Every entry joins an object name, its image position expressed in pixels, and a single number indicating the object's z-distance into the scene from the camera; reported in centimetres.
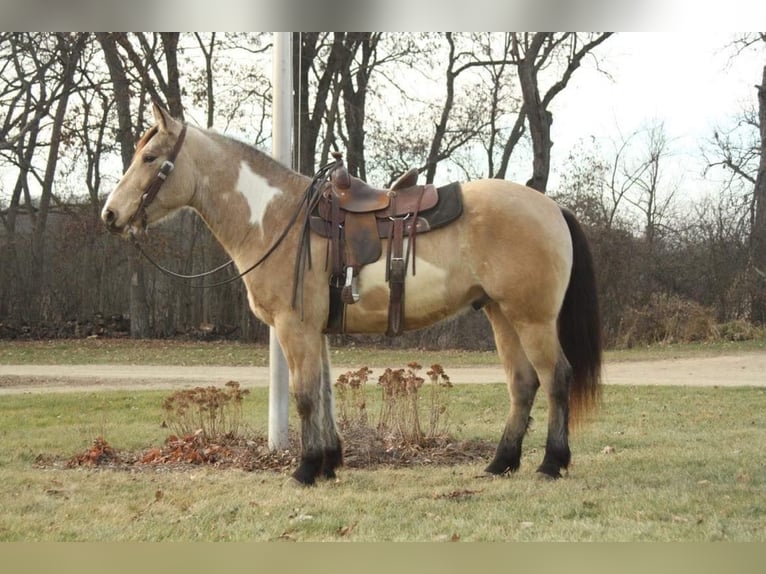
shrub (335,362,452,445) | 622
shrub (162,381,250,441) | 623
